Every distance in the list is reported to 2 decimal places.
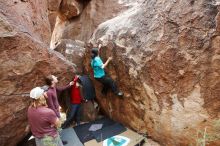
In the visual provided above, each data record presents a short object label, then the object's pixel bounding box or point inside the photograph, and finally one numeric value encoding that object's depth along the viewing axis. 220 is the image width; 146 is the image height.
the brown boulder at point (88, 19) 6.22
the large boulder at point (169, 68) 3.03
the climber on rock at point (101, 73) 3.74
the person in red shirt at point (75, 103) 4.03
